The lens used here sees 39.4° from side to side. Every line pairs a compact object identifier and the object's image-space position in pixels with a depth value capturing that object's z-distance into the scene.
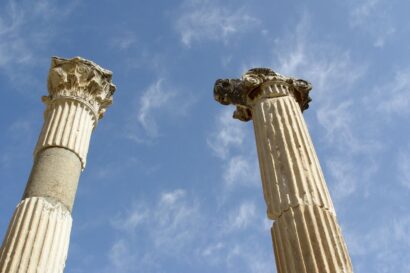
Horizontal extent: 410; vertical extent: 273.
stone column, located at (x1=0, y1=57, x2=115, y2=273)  12.16
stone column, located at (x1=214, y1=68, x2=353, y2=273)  11.23
